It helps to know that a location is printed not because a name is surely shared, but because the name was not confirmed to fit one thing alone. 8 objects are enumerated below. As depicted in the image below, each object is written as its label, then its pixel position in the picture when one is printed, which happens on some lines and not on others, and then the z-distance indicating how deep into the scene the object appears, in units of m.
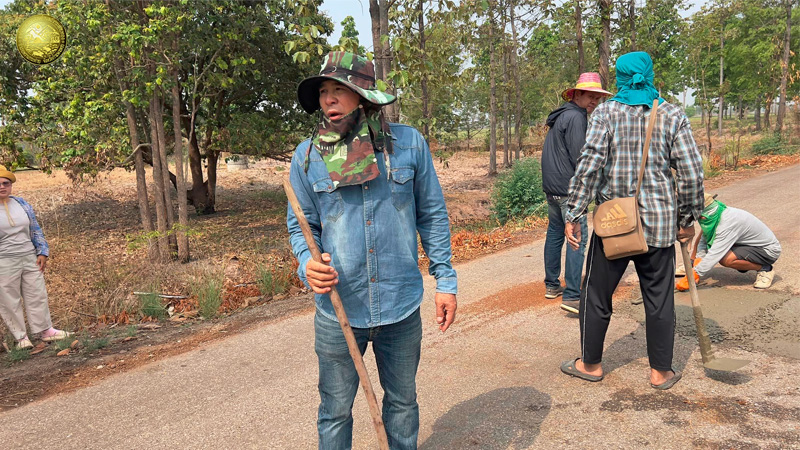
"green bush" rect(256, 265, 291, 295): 6.62
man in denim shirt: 2.29
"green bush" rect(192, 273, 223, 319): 5.89
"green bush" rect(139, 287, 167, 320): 6.06
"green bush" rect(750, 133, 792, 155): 18.72
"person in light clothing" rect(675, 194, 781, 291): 5.37
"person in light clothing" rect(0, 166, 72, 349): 5.08
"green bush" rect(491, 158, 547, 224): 11.49
